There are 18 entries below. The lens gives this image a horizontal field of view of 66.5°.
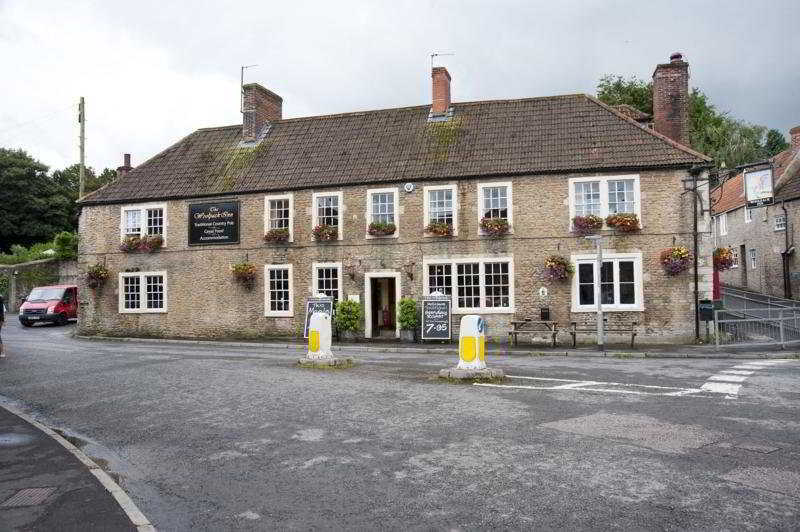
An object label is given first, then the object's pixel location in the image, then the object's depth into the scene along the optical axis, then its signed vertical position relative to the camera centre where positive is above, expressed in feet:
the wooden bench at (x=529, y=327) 67.85 -4.38
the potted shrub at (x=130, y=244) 85.25 +6.83
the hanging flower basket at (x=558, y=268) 68.03 +2.29
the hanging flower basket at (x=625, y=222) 67.10 +7.23
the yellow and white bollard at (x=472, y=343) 39.40 -3.49
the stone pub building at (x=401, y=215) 68.69 +9.45
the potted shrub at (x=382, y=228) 74.74 +7.61
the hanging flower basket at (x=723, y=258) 66.69 +3.13
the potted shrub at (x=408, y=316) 72.02 -3.08
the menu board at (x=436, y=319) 69.97 -3.38
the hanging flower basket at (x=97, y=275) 86.07 +2.56
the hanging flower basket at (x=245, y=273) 78.74 +2.40
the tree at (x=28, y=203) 172.76 +26.66
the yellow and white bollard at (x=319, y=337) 47.80 -3.62
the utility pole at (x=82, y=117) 112.57 +32.45
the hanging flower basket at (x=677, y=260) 65.36 +2.93
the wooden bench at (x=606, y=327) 66.23 -4.35
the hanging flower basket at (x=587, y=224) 68.13 +7.15
